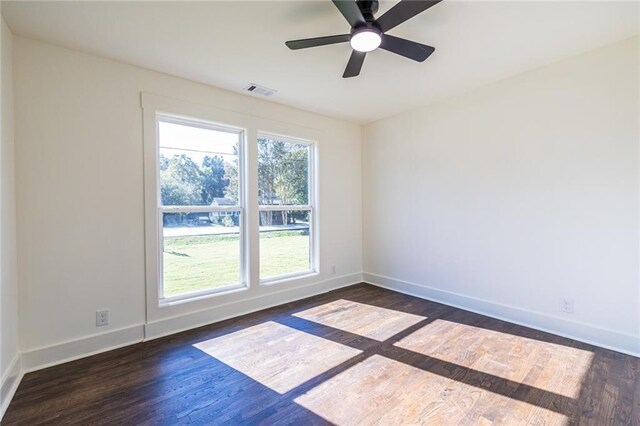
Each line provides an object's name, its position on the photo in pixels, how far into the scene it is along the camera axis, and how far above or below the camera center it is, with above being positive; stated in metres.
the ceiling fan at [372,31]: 1.72 +1.16
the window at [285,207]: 3.82 +0.07
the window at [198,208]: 3.06 +0.06
